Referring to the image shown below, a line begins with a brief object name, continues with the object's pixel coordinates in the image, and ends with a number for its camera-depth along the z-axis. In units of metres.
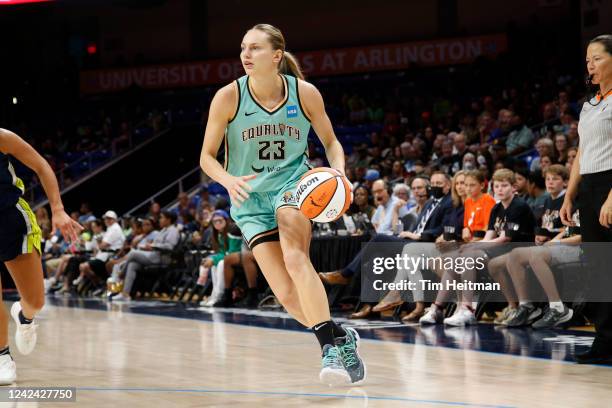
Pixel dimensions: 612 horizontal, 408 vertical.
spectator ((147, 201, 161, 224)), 15.84
